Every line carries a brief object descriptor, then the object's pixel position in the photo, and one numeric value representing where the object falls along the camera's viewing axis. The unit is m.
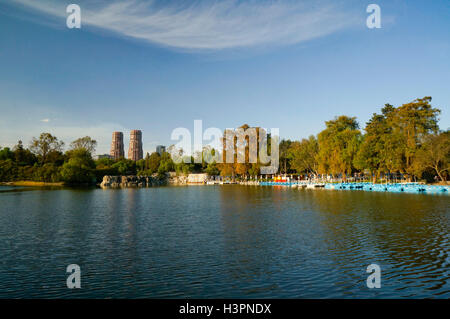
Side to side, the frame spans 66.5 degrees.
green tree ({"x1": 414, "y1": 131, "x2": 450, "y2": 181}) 56.72
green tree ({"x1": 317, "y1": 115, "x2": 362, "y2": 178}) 77.25
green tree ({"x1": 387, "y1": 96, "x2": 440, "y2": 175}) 64.56
